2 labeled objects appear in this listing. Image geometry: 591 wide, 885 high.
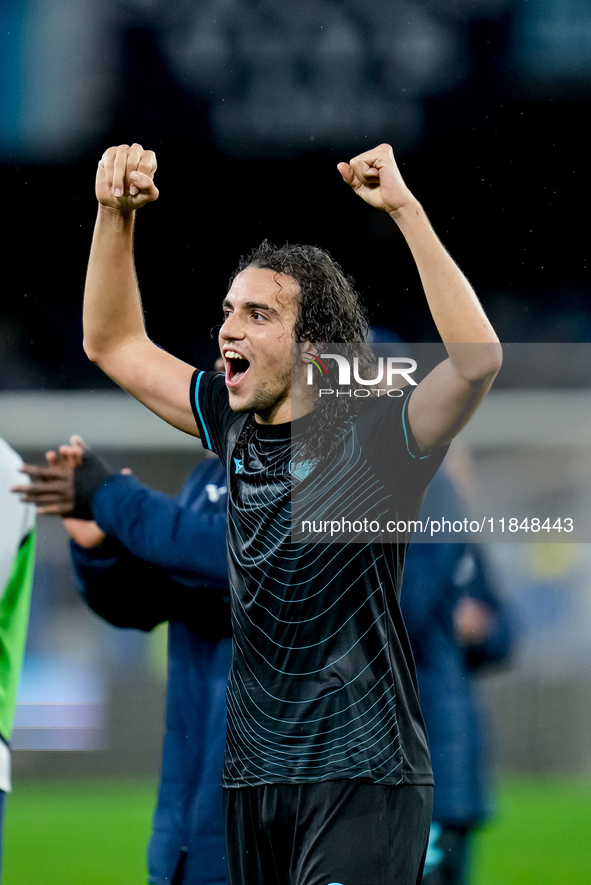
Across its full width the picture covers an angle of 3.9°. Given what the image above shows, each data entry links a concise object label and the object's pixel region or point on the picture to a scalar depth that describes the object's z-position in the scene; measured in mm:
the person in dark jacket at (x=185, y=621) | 14126
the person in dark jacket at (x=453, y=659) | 14229
